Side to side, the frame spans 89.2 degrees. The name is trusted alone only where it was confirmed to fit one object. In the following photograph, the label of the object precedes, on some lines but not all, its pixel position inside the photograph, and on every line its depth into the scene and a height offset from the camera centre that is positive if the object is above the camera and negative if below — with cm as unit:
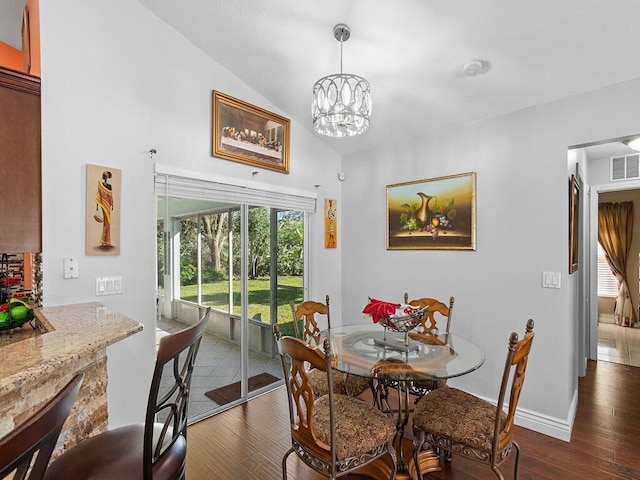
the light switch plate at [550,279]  252 -31
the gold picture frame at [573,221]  259 +17
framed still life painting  299 +26
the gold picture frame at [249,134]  284 +100
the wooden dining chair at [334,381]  227 -101
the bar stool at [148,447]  103 -74
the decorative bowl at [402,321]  204 -51
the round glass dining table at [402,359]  178 -73
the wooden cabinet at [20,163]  173 +43
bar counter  94 -39
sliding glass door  271 -41
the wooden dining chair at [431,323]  245 -76
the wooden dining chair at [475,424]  160 -99
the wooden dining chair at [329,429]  156 -100
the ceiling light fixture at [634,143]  261 +81
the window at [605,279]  591 -73
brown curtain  562 -13
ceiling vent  370 +84
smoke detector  232 +126
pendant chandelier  198 +85
